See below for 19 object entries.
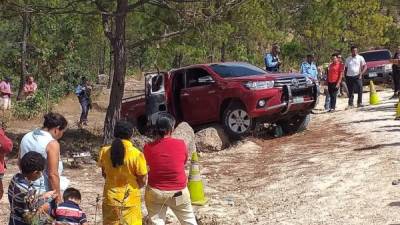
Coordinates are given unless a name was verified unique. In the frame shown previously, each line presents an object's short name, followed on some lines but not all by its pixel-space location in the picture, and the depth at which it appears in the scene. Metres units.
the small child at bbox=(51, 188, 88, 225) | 4.78
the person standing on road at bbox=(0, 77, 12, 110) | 20.78
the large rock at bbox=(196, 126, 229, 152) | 12.92
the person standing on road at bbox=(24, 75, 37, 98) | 23.30
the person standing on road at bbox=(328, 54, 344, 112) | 16.06
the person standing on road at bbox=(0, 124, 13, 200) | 6.33
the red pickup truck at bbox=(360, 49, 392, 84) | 24.53
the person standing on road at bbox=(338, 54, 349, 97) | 21.38
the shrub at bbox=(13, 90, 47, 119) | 21.39
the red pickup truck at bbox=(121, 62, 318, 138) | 12.66
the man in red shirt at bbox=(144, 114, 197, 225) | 6.05
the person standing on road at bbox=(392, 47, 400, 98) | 18.62
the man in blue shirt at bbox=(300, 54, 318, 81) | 16.88
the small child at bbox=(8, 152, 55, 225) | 4.78
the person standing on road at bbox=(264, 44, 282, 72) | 16.19
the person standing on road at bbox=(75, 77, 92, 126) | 19.33
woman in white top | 5.21
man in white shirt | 16.05
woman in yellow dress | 5.60
